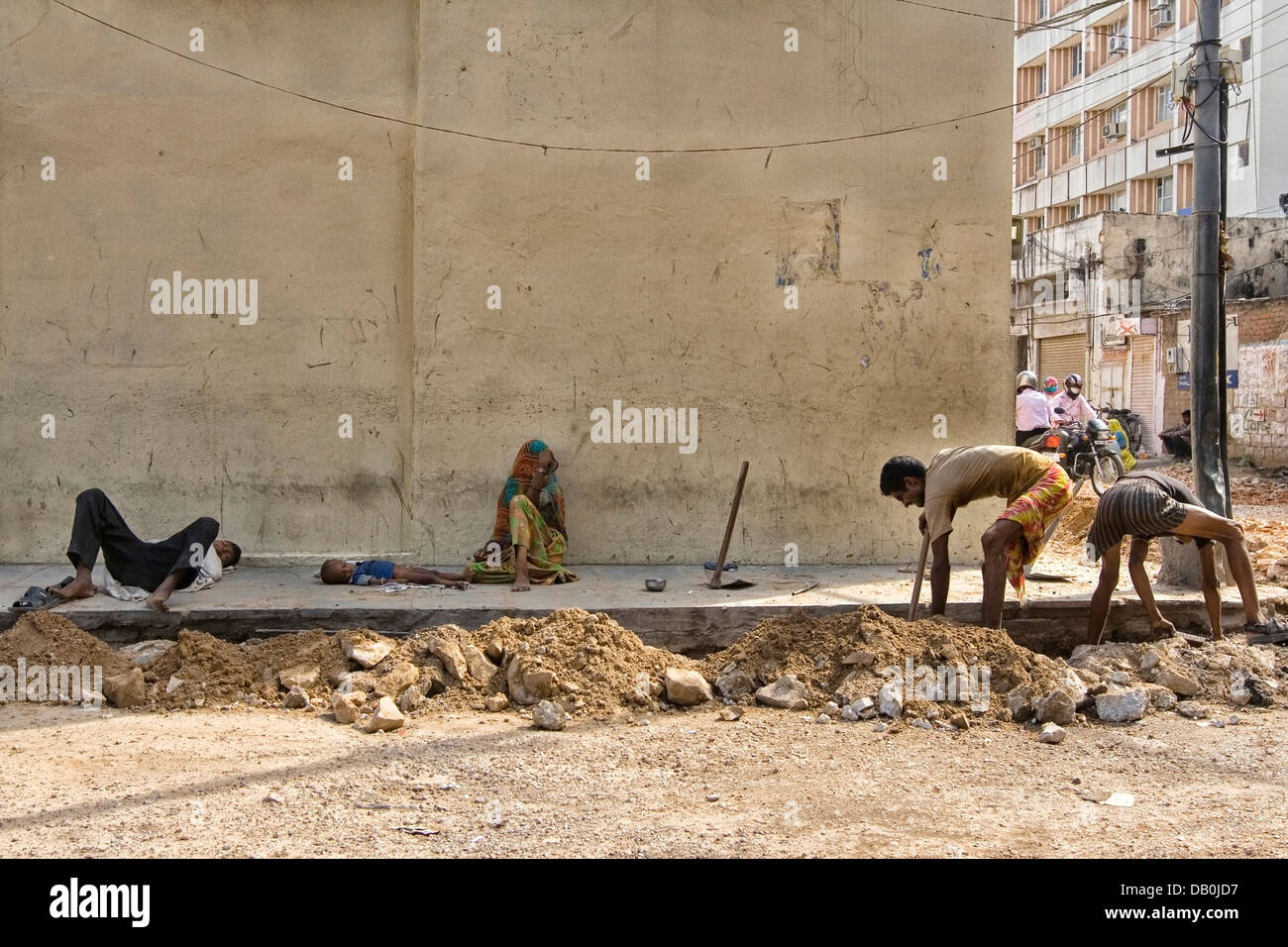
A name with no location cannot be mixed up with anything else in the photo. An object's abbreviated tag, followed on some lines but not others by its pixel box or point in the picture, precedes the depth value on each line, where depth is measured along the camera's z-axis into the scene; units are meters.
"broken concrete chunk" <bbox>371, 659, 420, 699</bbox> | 5.61
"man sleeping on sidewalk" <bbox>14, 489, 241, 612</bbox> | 6.76
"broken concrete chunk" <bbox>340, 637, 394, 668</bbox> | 5.81
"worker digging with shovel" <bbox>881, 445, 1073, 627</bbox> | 6.12
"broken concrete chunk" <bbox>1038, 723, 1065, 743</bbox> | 5.03
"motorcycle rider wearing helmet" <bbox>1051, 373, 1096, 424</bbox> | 16.33
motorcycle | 13.45
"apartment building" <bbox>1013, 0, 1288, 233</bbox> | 27.00
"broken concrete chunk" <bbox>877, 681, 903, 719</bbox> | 5.34
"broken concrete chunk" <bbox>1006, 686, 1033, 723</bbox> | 5.34
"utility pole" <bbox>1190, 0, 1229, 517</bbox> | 7.35
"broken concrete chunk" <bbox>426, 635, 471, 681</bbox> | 5.77
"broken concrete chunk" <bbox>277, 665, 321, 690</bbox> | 5.72
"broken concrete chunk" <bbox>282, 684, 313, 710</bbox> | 5.54
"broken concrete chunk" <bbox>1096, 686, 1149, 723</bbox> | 5.33
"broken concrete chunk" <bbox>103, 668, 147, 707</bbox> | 5.53
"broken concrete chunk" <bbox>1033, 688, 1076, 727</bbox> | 5.27
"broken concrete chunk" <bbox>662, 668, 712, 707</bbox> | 5.61
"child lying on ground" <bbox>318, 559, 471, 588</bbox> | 7.34
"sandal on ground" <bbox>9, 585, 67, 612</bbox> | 6.43
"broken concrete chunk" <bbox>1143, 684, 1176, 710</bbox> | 5.57
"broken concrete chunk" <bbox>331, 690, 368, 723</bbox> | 5.29
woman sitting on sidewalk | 7.48
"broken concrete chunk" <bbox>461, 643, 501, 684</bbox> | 5.78
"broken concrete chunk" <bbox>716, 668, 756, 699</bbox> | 5.76
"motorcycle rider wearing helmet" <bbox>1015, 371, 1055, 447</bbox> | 14.02
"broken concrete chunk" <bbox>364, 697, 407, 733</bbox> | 5.16
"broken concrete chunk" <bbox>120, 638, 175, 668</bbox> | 6.02
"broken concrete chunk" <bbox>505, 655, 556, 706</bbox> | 5.56
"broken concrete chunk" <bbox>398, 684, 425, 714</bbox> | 5.50
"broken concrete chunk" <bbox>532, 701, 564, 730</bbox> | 5.21
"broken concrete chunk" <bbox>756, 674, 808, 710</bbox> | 5.57
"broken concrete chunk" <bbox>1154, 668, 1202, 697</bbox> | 5.69
